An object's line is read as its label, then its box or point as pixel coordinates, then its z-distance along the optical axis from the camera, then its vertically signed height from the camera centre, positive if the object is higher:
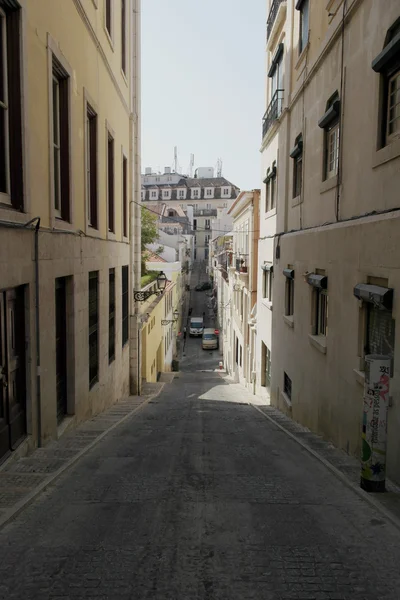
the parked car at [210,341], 45.62 -6.98
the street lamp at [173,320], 29.59 -4.09
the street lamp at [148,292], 16.78 -1.02
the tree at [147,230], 26.59 +1.54
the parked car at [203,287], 79.31 -4.00
